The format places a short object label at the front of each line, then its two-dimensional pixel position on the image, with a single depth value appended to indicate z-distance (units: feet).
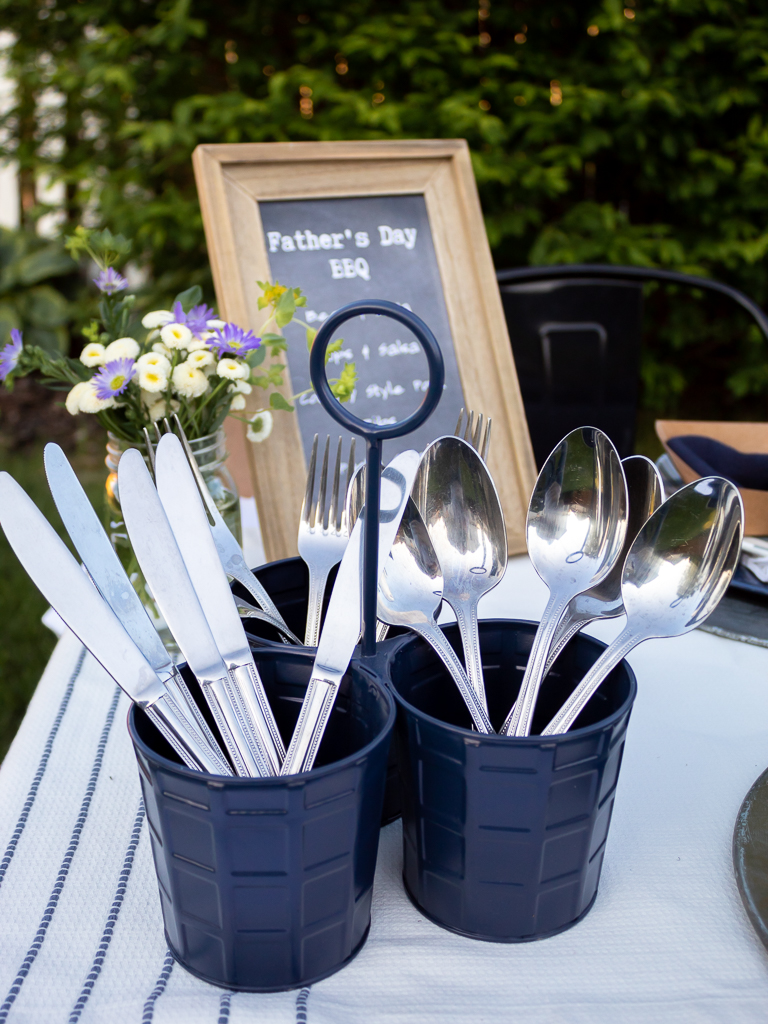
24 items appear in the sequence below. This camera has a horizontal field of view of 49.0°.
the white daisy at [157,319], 2.19
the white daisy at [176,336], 2.03
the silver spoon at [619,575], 1.51
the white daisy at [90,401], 1.99
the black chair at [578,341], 4.71
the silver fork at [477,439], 2.14
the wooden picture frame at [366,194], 2.57
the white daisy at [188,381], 2.03
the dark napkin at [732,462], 2.64
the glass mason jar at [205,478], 2.18
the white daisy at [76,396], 2.01
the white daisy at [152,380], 2.02
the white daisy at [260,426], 2.35
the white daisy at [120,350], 2.05
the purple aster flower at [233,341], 2.09
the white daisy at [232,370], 2.05
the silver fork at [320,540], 1.73
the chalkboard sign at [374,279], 2.80
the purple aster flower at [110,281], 2.19
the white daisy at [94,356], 2.07
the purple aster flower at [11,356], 2.11
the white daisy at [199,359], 2.05
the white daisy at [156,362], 2.05
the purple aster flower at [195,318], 2.13
